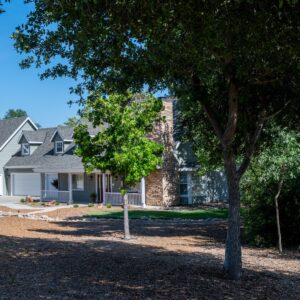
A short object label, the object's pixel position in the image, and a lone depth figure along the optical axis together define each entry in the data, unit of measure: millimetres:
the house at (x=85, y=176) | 30812
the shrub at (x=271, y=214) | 15352
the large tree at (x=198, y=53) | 7379
